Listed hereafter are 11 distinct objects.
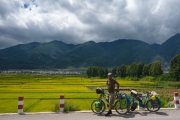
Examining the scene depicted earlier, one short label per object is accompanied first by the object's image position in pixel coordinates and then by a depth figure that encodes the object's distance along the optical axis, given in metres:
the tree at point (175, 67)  85.25
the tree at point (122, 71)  138.32
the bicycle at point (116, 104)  10.98
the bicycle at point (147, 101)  11.45
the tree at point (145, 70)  114.68
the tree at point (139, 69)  119.62
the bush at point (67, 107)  11.91
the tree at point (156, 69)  105.47
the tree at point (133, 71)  121.81
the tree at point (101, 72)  137.95
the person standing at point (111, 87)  10.88
